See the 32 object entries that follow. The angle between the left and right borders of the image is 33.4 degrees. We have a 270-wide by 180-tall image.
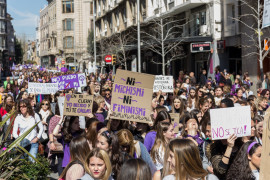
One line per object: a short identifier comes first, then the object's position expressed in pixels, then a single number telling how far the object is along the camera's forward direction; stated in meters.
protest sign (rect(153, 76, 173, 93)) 13.73
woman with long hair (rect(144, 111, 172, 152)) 6.48
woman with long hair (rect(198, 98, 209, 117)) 9.54
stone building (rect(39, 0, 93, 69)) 81.62
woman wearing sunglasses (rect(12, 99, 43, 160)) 8.64
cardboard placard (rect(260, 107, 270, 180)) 3.20
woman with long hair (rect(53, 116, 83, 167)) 7.21
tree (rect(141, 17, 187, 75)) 29.22
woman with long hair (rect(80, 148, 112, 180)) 4.53
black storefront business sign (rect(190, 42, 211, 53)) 26.36
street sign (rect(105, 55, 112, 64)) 35.39
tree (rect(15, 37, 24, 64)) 131.00
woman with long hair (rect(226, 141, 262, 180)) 4.36
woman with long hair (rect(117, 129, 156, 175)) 5.73
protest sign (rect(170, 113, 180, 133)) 8.08
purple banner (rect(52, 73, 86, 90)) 15.73
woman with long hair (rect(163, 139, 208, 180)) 3.94
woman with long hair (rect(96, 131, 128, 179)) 5.34
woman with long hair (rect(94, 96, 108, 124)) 9.13
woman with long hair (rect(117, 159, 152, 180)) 4.22
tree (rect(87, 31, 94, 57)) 61.47
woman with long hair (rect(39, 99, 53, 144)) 9.93
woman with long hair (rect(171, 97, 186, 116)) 10.53
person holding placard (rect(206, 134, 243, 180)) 4.75
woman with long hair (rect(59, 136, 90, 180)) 5.02
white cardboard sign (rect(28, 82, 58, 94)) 14.45
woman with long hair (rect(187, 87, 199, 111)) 11.60
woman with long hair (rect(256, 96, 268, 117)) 10.41
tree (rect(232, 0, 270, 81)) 22.10
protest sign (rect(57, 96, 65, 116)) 8.93
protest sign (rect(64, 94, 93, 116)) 8.33
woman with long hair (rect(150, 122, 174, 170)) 5.97
